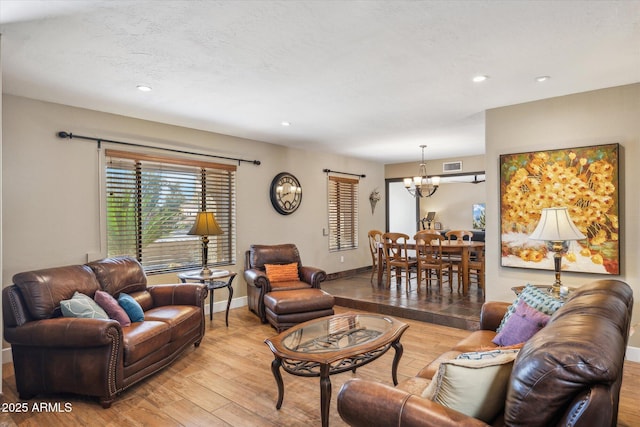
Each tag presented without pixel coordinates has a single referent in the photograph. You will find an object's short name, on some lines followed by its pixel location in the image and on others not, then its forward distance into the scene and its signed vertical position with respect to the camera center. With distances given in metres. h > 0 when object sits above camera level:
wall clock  5.87 +0.39
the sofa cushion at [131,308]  3.14 -0.80
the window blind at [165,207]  4.14 +0.12
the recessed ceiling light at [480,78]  3.14 +1.19
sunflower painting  3.38 +0.13
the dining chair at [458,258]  5.70 -0.70
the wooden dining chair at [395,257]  5.94 -0.69
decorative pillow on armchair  4.80 -0.75
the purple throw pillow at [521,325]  2.12 -0.66
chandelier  6.61 +0.58
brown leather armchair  4.48 -0.74
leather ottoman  4.12 -1.04
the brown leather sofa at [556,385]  1.05 -0.52
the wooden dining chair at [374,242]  6.49 -0.49
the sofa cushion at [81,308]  2.76 -0.70
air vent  7.42 +1.01
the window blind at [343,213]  7.10 +0.06
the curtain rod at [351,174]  6.91 +0.87
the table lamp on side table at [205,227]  4.22 -0.12
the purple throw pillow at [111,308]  2.99 -0.75
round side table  4.20 -0.72
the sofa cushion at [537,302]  2.19 -0.54
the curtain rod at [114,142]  3.69 +0.85
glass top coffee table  2.23 -0.89
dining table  5.50 -0.54
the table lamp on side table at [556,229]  2.89 -0.11
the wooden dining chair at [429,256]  5.50 -0.64
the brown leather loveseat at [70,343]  2.54 -0.92
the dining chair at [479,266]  5.76 -0.80
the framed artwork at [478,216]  10.27 -0.02
